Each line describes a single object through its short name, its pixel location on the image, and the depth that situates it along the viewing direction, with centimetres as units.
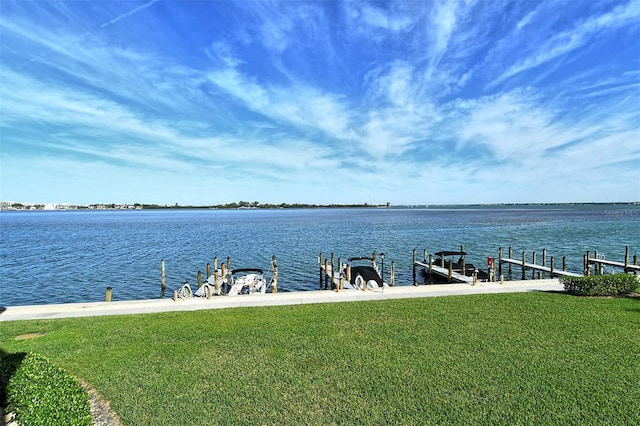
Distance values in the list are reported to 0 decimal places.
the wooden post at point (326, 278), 2609
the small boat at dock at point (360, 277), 2067
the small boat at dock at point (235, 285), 2223
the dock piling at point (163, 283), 2499
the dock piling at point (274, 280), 2133
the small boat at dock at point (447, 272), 2522
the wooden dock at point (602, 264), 2529
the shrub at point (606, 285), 1484
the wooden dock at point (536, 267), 2641
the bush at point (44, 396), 496
